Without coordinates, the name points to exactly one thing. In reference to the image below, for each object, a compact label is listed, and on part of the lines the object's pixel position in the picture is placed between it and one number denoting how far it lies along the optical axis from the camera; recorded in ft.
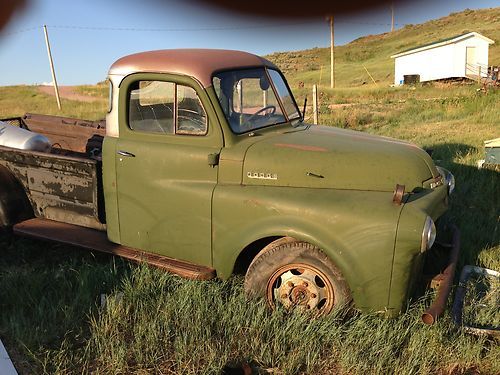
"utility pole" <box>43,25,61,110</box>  88.51
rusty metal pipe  8.09
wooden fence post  29.08
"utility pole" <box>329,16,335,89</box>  115.75
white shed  106.93
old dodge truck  8.75
